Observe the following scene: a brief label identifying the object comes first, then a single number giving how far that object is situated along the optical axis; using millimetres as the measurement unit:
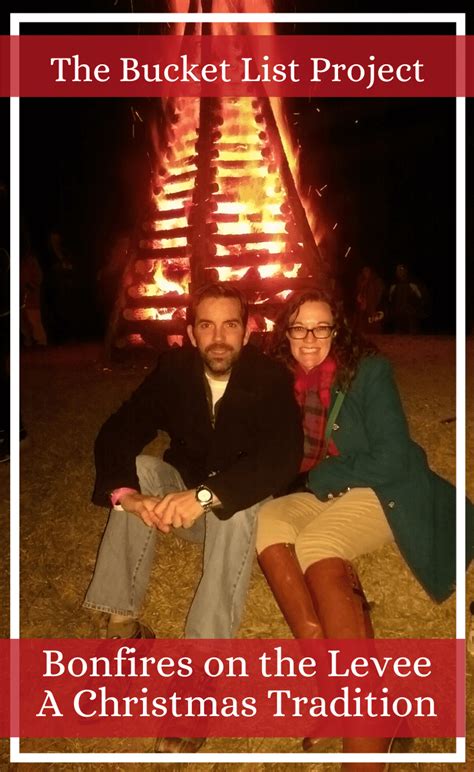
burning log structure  9617
